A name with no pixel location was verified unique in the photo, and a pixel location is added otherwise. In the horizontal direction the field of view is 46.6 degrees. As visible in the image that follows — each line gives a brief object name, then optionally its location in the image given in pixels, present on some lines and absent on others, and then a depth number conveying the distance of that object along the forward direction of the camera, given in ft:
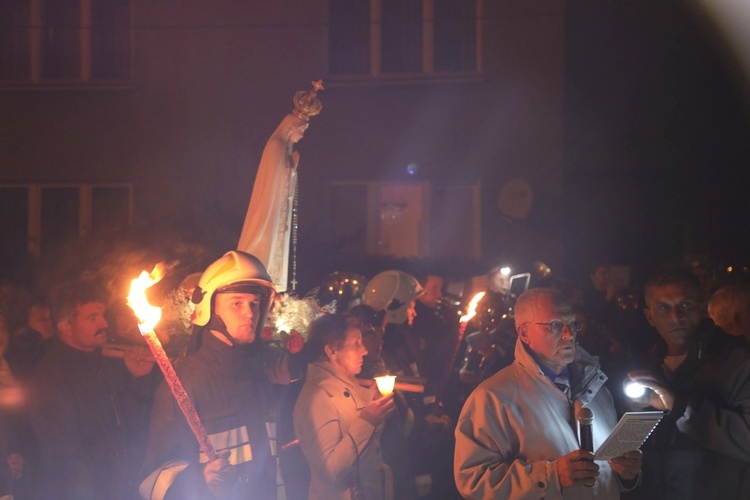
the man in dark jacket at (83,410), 15.89
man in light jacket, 13.02
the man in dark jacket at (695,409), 15.06
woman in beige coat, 16.42
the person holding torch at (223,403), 13.97
